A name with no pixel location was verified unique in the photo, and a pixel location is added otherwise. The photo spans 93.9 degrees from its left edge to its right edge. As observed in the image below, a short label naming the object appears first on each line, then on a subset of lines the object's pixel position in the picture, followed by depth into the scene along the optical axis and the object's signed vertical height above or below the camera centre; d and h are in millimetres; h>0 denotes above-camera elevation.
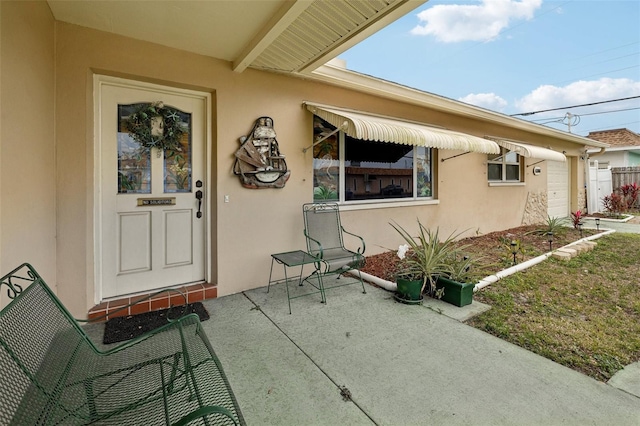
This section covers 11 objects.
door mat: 3057 -1219
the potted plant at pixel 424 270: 3859 -796
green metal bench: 1235 -841
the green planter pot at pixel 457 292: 3723 -1028
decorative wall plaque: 4137 +748
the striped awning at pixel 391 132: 4109 +1247
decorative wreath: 3670 +1086
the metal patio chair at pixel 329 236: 4188 -396
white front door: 3541 +295
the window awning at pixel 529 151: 7332 +1514
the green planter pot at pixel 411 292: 3822 -1034
